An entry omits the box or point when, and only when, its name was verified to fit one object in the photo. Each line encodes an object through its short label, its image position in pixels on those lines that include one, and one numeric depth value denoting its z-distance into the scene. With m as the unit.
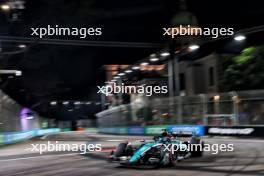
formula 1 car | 12.74
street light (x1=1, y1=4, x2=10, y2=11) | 21.54
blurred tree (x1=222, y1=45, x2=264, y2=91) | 40.33
